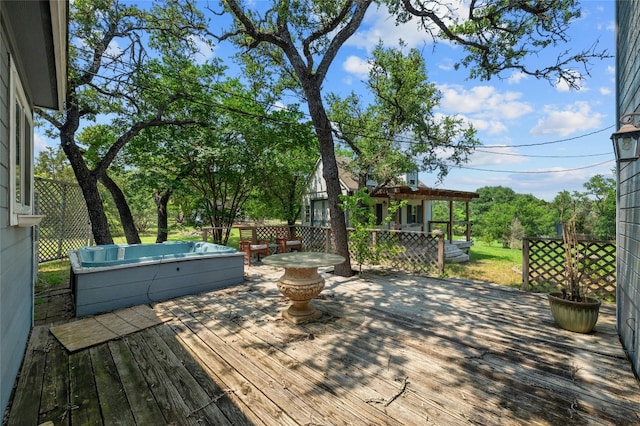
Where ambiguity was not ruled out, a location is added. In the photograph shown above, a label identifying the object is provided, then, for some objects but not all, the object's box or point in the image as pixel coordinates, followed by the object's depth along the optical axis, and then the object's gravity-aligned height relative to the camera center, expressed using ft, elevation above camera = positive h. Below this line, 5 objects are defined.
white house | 37.43 +1.81
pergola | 35.77 +2.29
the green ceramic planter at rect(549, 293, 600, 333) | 10.79 -4.01
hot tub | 13.16 -3.71
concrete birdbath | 11.69 -3.17
